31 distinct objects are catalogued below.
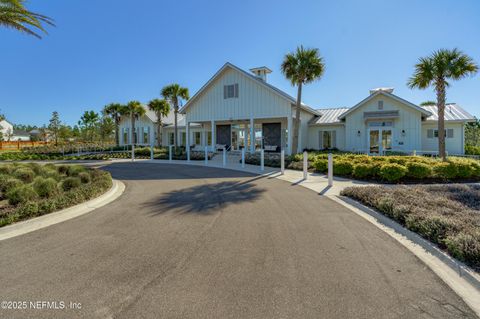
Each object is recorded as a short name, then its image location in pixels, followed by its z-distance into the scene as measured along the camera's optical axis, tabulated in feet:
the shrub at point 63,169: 36.17
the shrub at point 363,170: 37.40
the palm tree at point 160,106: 98.64
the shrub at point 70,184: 27.78
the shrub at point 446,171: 35.32
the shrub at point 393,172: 34.35
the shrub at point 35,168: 33.20
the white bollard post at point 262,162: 51.37
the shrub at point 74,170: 34.09
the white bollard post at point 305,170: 40.14
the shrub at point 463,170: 35.63
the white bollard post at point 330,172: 34.53
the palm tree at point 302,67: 60.44
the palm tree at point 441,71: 48.80
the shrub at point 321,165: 45.27
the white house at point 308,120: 68.95
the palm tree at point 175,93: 91.49
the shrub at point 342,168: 40.40
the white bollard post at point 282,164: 45.25
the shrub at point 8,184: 25.89
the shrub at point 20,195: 22.52
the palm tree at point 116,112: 118.81
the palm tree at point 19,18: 27.71
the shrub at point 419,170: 34.78
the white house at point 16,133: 234.79
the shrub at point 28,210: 19.06
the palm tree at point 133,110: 109.50
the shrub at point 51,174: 31.19
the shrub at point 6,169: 31.40
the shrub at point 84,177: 31.30
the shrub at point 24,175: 29.97
